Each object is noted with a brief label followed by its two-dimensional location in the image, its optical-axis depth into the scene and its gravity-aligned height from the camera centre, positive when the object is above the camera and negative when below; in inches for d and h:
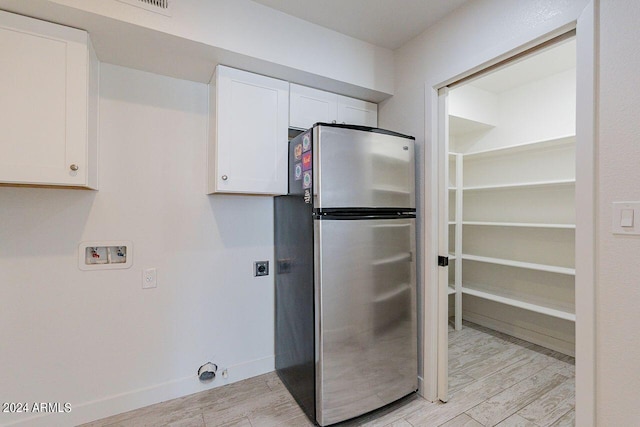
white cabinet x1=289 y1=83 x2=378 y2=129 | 81.1 +31.4
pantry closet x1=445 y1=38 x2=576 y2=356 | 104.1 +5.1
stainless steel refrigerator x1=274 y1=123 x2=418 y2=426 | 64.5 -13.5
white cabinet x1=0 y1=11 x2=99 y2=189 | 51.7 +20.4
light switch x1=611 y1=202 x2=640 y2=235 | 43.6 -0.6
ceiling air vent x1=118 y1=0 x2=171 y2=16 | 56.1 +41.0
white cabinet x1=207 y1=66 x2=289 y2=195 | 70.2 +20.2
